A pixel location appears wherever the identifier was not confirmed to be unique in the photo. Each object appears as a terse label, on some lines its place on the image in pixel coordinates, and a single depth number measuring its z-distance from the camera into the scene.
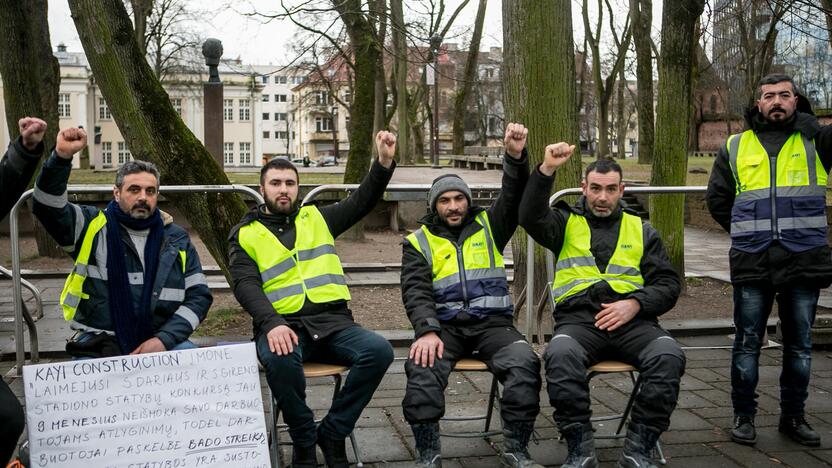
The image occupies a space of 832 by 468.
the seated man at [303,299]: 4.50
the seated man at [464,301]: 4.51
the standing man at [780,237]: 5.05
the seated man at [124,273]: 4.50
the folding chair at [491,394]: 4.74
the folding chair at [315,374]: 4.53
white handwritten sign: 3.92
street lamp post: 32.16
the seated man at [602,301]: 4.48
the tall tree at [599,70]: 30.73
